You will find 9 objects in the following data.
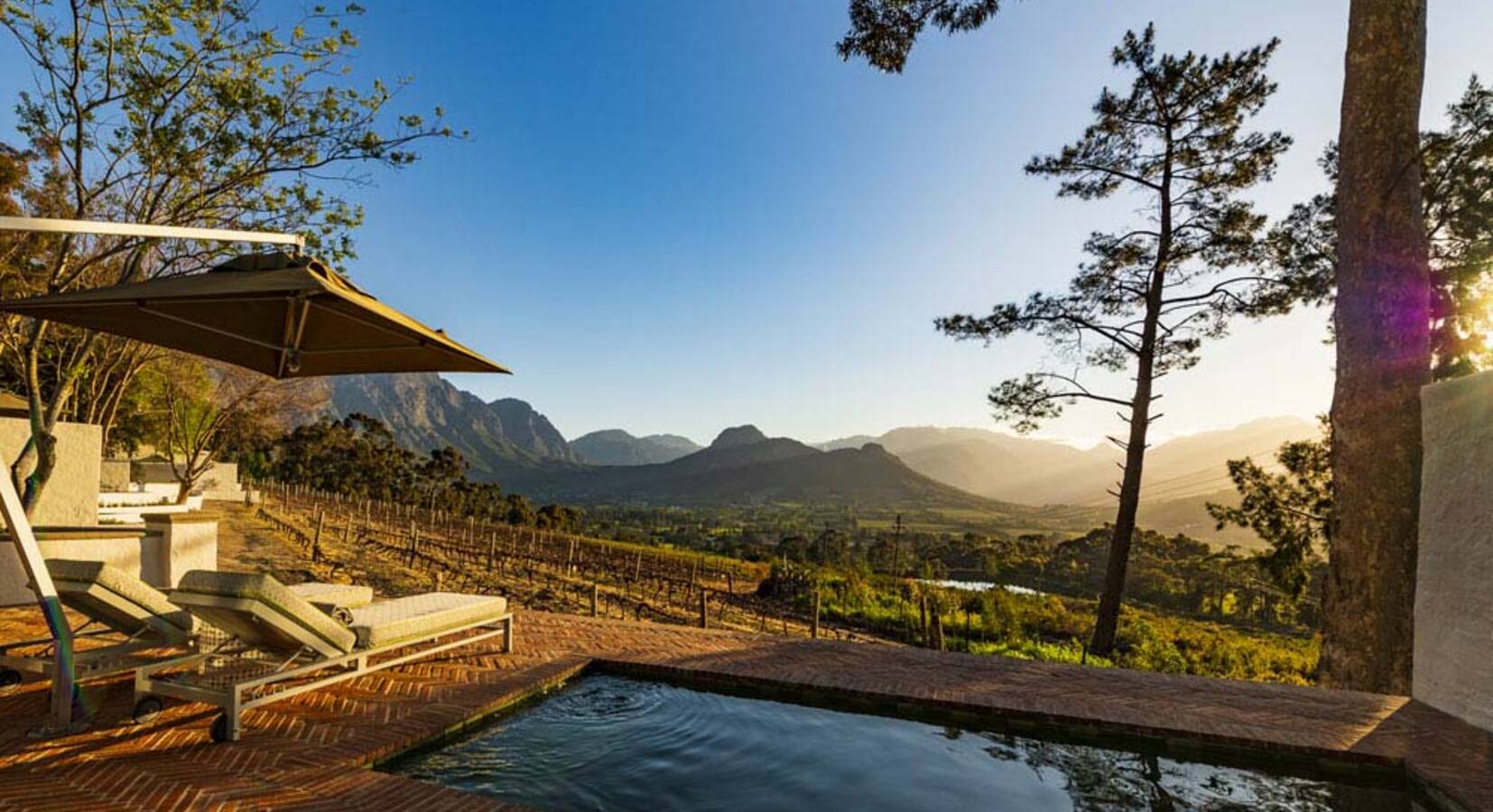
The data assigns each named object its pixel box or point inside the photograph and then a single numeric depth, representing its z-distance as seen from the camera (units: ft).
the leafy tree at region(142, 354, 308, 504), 70.03
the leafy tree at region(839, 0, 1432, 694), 20.25
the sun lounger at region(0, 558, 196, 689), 13.38
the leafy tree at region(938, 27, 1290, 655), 37.37
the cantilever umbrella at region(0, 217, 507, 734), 11.96
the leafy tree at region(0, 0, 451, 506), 23.86
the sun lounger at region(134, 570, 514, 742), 12.48
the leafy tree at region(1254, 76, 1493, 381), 32.04
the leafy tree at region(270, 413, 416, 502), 217.56
